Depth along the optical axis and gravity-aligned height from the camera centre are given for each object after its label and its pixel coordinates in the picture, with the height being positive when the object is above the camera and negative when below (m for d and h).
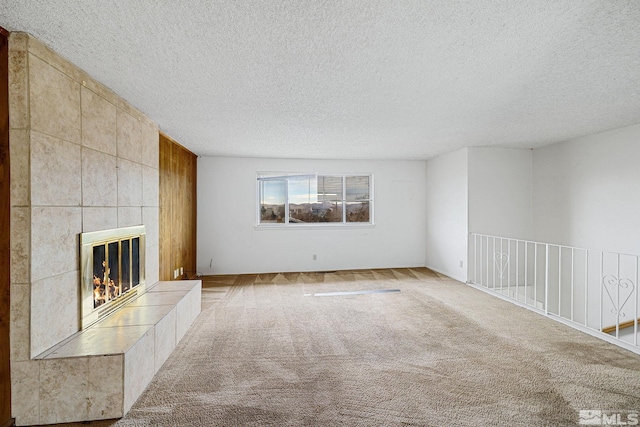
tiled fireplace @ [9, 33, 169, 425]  1.86 -0.29
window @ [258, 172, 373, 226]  6.43 +0.33
